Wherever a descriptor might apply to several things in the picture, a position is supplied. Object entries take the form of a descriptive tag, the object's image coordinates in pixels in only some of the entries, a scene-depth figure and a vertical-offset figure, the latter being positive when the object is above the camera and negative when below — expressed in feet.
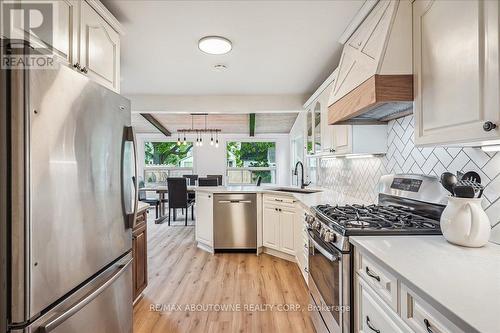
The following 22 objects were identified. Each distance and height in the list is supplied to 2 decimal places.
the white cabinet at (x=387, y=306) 2.69 -1.76
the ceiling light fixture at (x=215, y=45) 7.30 +3.59
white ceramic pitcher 3.76 -0.87
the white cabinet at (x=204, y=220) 12.22 -2.68
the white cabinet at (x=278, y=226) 10.55 -2.61
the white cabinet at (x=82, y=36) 4.05 +2.50
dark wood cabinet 7.12 -2.58
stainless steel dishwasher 12.01 -2.56
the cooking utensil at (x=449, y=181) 4.18 -0.26
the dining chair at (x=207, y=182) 18.39 -1.19
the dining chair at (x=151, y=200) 19.90 -2.75
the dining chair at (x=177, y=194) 17.49 -1.96
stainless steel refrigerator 2.99 -0.54
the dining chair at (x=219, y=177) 22.18 -1.00
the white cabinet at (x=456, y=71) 3.00 +1.30
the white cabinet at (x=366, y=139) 7.29 +0.76
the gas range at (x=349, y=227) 4.53 -1.14
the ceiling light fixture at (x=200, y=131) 23.82 +3.24
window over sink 24.99 +0.44
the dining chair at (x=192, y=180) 22.16 -1.24
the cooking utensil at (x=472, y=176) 4.33 -0.19
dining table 18.22 -2.56
